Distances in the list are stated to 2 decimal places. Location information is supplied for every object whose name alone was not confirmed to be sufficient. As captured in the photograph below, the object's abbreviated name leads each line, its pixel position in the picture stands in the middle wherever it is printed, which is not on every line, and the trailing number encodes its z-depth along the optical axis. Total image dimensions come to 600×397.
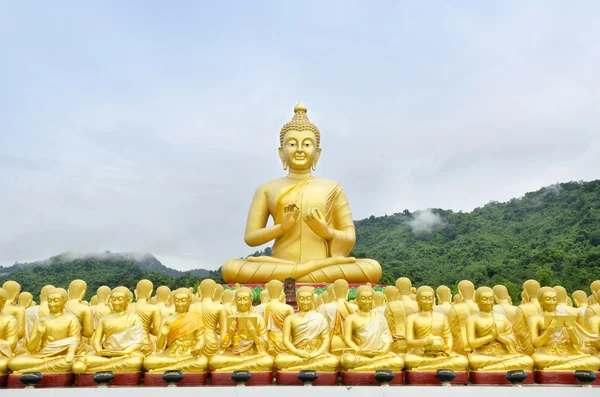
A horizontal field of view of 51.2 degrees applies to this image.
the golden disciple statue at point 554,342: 7.08
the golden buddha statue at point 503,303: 8.52
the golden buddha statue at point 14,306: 7.74
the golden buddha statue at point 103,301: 8.39
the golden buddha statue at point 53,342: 6.98
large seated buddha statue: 12.67
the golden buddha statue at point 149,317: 7.82
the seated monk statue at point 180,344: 7.06
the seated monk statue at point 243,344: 7.09
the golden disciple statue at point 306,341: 7.02
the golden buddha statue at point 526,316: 7.48
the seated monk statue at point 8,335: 7.22
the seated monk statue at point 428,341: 7.04
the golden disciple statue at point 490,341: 7.05
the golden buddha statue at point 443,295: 8.62
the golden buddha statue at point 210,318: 7.50
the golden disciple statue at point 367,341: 6.98
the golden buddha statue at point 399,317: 7.67
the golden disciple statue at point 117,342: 7.00
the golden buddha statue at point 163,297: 8.77
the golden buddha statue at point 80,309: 7.55
